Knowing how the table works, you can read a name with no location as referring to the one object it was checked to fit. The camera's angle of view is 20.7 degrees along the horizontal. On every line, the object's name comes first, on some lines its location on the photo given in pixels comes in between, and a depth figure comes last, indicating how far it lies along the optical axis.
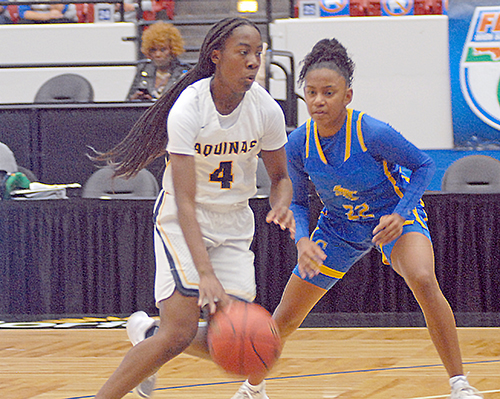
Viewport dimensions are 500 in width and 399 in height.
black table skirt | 9.94
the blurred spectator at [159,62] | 13.39
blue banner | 17.17
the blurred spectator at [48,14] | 18.69
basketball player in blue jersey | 5.65
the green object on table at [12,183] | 10.83
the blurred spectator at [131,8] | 19.33
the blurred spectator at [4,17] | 18.82
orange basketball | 4.58
